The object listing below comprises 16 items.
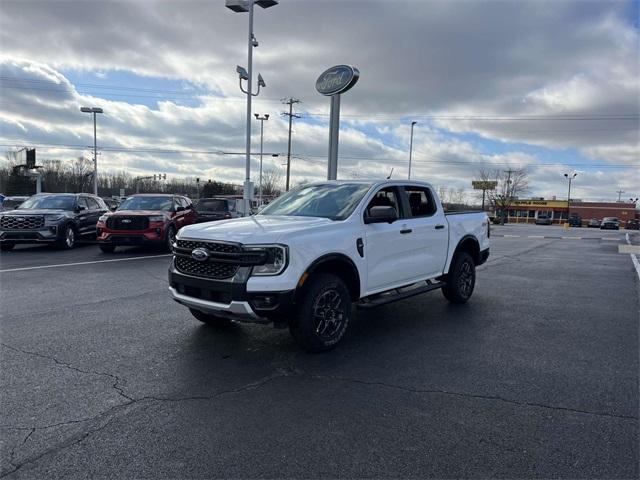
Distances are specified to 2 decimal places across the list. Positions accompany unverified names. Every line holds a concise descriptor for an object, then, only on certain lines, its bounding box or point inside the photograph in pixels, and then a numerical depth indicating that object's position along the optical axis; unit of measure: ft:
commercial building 307.58
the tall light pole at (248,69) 62.85
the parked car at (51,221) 43.24
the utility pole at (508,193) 291.99
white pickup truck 14.90
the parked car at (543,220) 238.97
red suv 42.42
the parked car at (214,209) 61.31
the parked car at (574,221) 220.64
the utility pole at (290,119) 173.88
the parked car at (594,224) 223.34
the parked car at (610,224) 187.60
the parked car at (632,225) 226.75
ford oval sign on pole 53.18
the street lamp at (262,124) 155.01
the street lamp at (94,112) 124.77
